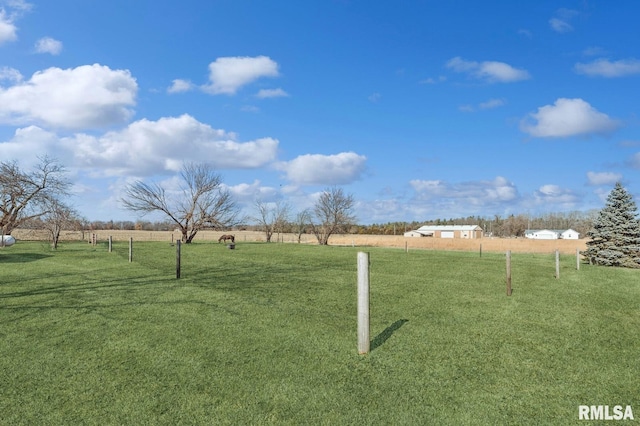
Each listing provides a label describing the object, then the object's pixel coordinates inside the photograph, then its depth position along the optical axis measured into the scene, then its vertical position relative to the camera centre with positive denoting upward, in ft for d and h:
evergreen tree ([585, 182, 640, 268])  77.41 -0.86
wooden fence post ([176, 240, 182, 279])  40.39 -3.61
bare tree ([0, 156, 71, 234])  67.10 +5.92
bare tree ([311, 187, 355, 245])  179.42 +5.27
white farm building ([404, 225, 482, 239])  304.71 -2.13
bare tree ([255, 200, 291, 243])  190.29 +2.22
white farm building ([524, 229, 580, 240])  296.55 -3.40
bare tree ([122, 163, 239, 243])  138.31 +6.49
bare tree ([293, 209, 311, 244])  195.47 +3.29
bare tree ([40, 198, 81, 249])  86.77 +1.99
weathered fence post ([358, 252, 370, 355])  17.13 -3.18
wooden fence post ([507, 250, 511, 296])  32.53 -3.51
